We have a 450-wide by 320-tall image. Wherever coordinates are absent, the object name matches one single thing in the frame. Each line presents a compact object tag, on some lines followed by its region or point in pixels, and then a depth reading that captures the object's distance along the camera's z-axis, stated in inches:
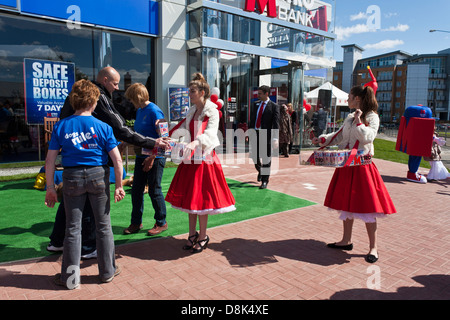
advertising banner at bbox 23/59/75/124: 373.7
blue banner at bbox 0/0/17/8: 346.2
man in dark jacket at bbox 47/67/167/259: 140.6
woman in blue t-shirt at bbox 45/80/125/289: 117.6
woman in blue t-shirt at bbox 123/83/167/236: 175.8
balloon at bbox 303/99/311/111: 592.2
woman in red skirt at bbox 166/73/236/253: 150.4
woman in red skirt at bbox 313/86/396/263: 148.4
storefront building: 374.3
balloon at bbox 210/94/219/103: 321.4
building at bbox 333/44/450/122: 3353.8
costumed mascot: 350.9
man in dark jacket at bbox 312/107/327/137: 628.1
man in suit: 281.1
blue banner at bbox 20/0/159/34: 374.6
